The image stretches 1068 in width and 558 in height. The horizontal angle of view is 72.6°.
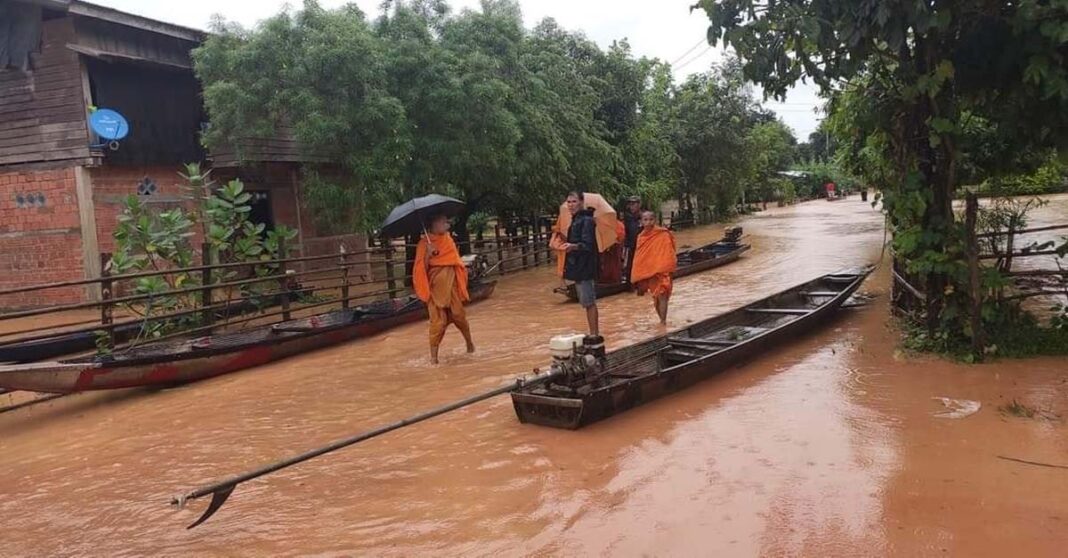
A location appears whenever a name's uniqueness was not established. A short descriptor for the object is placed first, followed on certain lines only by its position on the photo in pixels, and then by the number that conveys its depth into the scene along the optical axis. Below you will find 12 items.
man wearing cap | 10.66
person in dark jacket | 7.66
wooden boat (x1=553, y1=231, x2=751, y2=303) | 11.70
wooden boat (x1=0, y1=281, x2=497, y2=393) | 6.23
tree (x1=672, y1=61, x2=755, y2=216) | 26.42
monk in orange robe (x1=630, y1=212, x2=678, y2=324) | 8.62
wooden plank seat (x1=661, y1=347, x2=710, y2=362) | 6.34
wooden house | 11.93
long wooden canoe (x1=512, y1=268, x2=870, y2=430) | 5.13
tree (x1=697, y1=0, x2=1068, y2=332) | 5.74
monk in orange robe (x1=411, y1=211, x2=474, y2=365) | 7.50
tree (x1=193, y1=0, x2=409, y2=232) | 11.34
